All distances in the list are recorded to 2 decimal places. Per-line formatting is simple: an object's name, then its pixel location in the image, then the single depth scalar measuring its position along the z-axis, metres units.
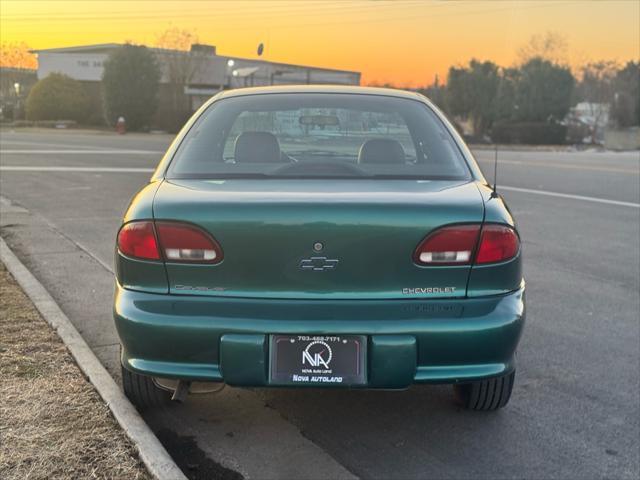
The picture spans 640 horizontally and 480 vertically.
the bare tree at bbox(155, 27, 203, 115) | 46.97
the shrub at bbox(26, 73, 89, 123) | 42.44
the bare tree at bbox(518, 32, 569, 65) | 50.84
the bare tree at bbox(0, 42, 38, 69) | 49.05
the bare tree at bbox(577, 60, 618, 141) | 53.00
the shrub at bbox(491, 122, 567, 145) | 44.75
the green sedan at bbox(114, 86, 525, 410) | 2.51
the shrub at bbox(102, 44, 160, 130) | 41.50
